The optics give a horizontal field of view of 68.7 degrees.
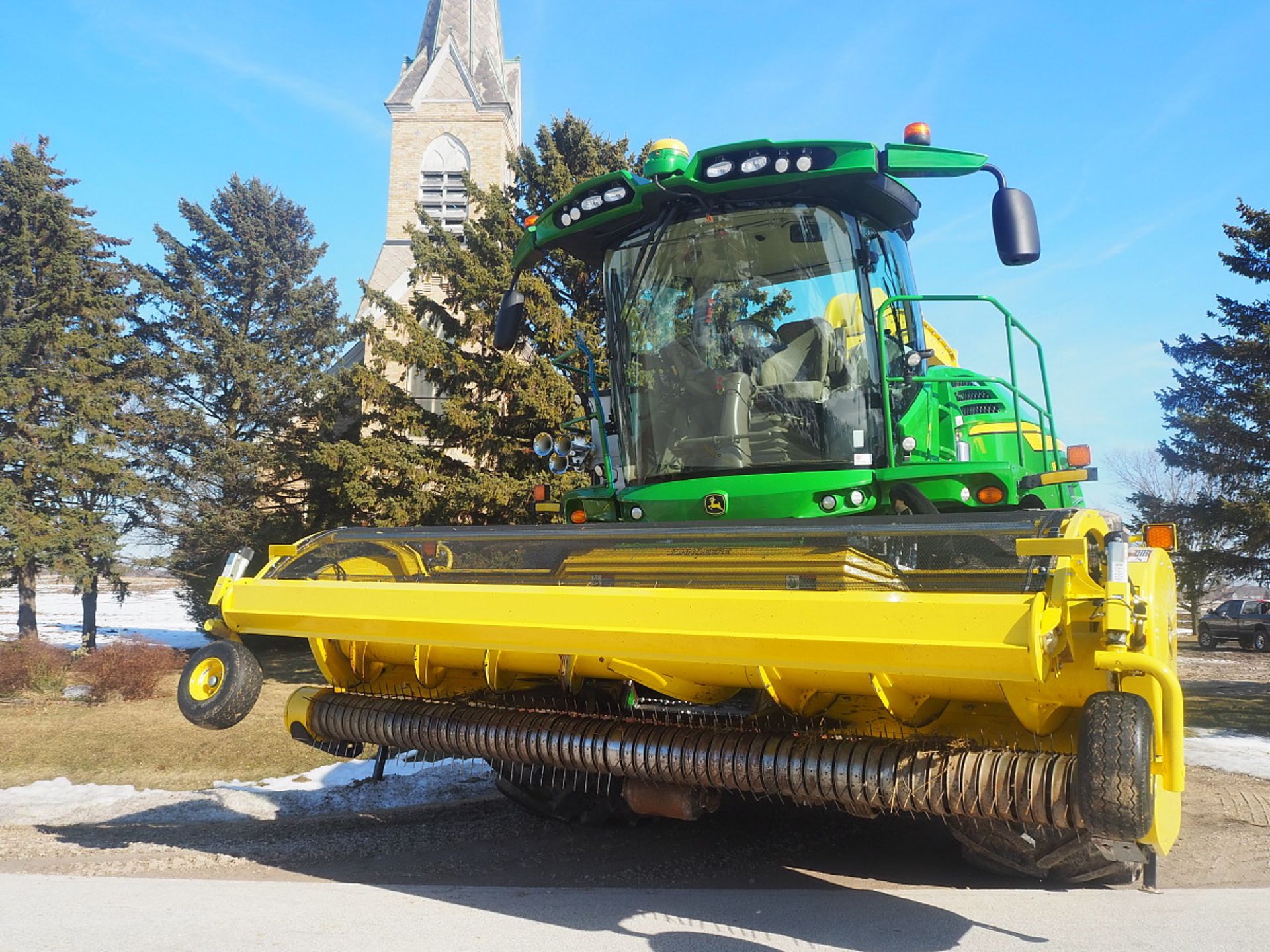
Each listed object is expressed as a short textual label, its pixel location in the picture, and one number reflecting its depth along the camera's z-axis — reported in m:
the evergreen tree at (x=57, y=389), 17.69
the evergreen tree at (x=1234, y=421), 14.42
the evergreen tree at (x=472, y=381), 14.33
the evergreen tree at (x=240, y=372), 18.61
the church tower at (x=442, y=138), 31.53
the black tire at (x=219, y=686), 3.98
